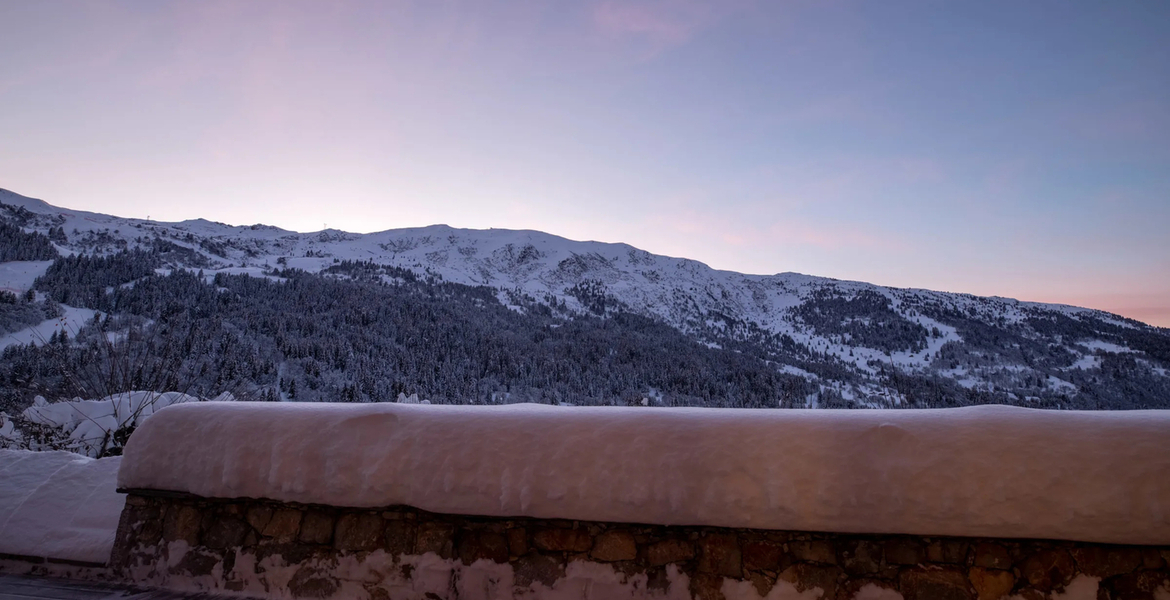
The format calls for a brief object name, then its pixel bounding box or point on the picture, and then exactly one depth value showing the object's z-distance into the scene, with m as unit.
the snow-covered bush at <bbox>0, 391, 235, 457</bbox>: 5.86
